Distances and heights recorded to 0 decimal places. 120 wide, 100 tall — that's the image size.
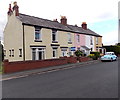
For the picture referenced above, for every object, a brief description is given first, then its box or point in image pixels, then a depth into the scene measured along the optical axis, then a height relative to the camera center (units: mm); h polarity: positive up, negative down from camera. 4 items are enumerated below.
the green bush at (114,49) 46094 +1110
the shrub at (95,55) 33119 -459
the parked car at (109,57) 28434 -744
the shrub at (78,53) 30069 -14
